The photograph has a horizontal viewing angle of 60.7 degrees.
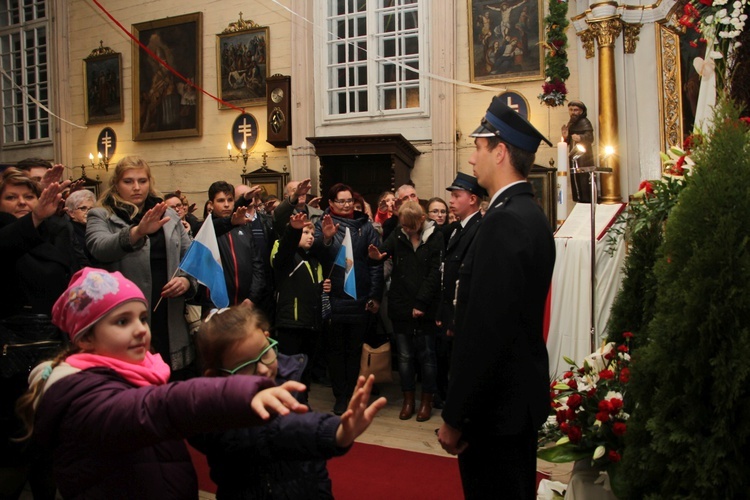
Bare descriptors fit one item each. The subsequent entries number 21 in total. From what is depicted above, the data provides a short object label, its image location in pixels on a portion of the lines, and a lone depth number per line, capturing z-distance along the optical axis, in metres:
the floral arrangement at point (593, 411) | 2.28
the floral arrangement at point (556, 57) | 7.87
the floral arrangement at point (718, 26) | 3.16
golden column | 7.62
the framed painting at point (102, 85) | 12.77
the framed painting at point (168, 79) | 11.84
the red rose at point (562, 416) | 2.46
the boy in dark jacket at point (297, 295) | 4.77
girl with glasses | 1.52
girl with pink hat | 1.34
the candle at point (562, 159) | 6.15
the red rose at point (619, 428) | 2.16
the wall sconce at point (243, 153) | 11.32
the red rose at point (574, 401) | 2.45
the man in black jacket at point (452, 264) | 3.64
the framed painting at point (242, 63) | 11.15
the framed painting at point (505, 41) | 9.10
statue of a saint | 7.66
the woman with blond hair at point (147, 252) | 3.24
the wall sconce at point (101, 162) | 12.96
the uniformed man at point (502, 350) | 1.95
